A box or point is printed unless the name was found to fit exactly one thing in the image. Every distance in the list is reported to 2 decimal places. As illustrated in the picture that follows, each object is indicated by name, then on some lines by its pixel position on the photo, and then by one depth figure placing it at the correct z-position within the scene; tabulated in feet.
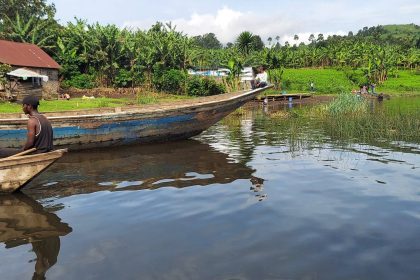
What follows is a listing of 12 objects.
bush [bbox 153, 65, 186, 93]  102.83
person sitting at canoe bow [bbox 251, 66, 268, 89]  46.51
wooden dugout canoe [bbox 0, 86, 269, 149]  31.79
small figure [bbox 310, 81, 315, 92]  138.51
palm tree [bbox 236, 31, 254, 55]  125.59
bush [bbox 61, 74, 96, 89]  100.01
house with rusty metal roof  77.87
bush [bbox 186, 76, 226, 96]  103.04
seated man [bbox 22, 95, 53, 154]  20.77
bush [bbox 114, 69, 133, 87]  104.12
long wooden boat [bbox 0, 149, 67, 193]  20.65
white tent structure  74.59
